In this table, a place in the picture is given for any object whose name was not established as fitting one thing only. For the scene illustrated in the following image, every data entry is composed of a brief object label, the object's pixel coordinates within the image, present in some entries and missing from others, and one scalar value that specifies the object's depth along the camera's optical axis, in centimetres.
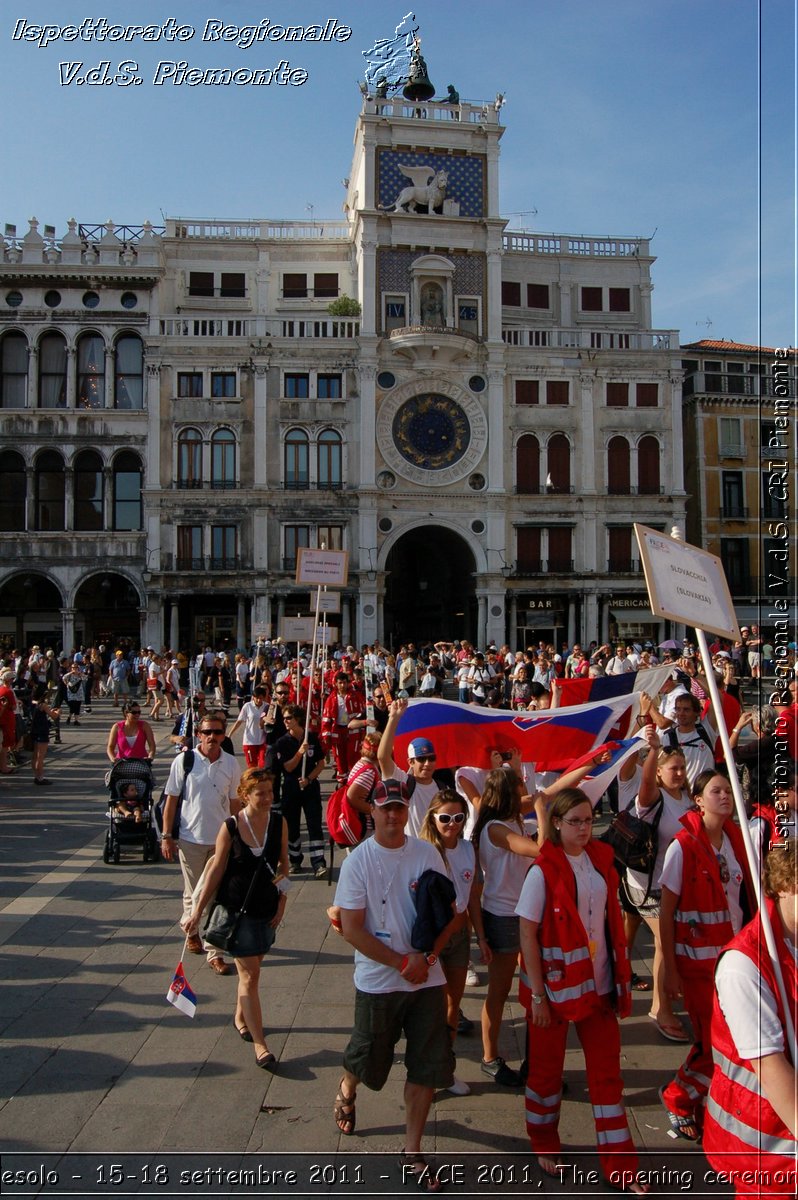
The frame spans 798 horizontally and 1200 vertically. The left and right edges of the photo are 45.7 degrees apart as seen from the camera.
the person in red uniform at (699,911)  506
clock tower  3797
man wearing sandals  461
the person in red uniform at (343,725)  1184
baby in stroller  1048
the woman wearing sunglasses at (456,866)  567
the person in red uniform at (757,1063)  323
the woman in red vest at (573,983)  449
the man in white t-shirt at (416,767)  673
